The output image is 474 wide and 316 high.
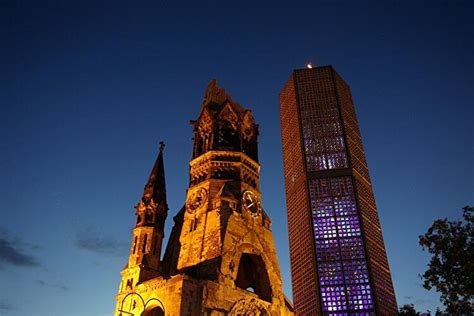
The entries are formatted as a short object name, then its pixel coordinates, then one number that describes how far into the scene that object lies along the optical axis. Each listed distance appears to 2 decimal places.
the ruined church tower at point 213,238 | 35.62
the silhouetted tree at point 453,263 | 19.09
